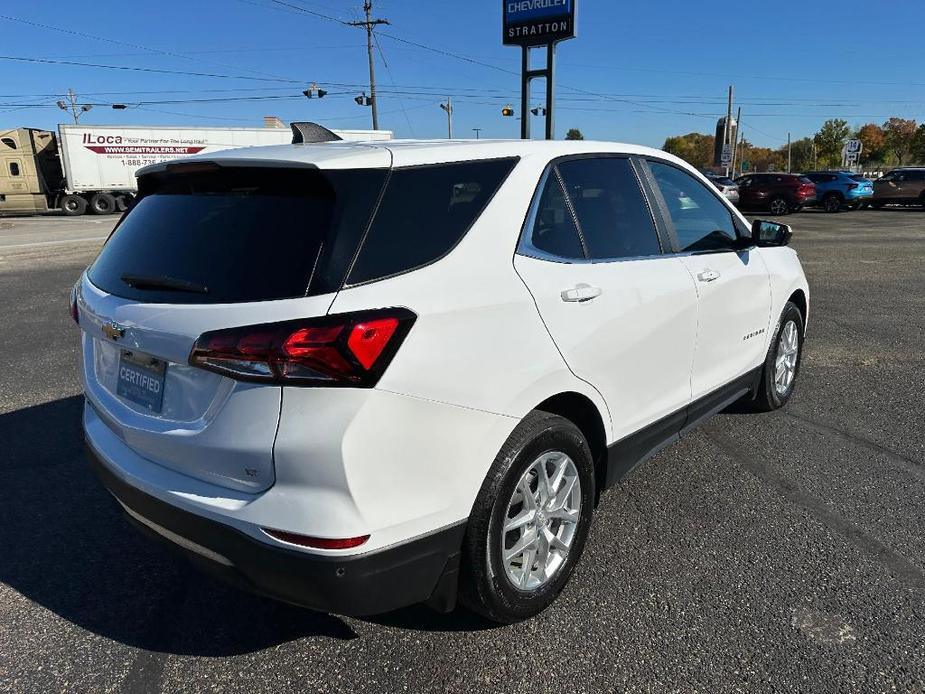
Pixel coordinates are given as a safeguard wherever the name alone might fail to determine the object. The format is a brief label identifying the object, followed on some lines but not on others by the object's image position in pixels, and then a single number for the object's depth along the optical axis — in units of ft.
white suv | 6.20
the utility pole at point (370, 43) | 136.77
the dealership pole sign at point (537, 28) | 67.41
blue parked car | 86.63
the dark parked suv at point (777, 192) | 84.89
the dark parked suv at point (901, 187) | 84.89
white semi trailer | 99.04
